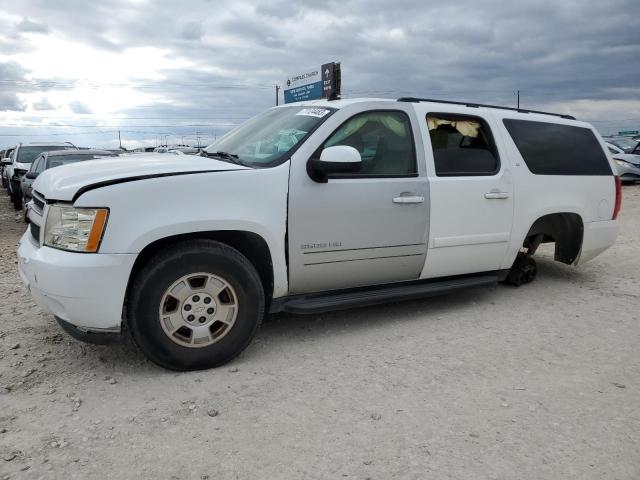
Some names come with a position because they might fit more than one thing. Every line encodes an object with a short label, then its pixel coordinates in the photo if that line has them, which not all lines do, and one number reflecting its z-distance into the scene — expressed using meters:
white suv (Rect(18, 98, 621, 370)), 3.28
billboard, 38.53
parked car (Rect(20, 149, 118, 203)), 10.69
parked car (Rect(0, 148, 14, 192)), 16.37
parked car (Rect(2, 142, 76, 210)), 14.53
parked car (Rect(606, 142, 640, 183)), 17.62
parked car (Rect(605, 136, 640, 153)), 19.06
